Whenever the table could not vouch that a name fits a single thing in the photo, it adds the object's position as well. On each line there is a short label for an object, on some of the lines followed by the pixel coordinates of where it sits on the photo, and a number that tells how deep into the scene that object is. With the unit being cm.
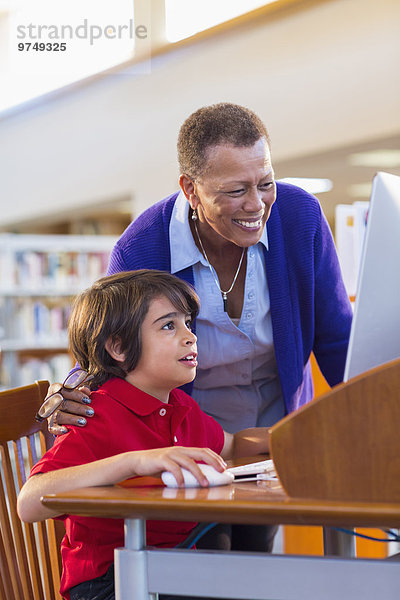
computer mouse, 156
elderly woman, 210
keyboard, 166
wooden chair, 183
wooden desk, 141
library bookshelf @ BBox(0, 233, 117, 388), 645
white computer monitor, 154
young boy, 172
